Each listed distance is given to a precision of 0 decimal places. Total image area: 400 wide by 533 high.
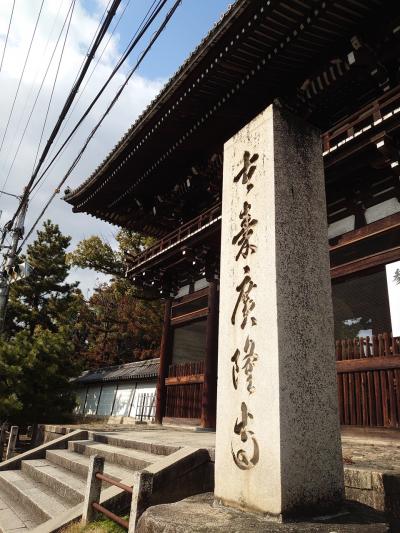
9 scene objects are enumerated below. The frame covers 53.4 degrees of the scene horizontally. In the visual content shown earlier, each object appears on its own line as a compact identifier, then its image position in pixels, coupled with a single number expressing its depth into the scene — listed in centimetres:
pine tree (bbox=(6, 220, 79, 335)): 2622
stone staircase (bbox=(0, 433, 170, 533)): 500
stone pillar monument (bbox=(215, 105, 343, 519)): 275
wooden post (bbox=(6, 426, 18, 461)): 966
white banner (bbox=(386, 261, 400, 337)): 627
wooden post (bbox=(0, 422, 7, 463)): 1045
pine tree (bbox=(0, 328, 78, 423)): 1351
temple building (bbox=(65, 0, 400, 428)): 558
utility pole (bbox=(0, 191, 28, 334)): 1451
